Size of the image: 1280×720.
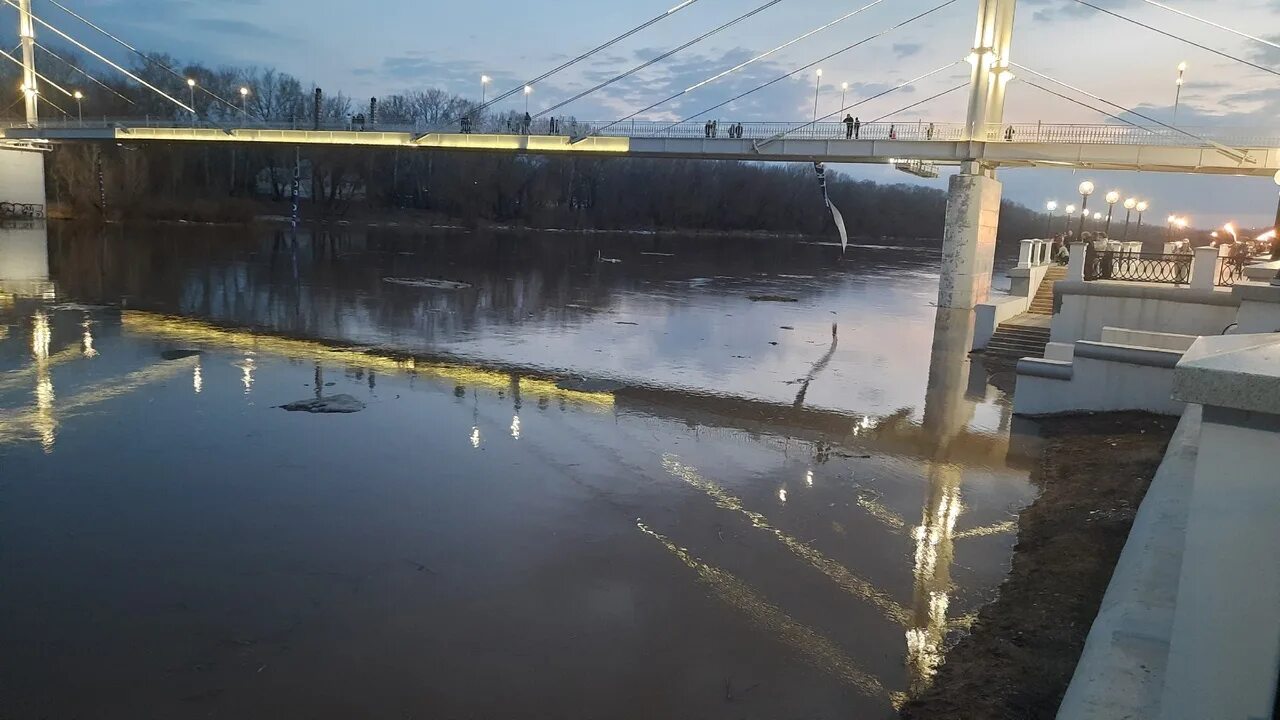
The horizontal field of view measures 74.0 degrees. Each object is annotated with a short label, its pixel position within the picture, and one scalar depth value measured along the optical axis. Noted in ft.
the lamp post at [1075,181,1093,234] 114.11
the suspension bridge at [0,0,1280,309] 106.93
